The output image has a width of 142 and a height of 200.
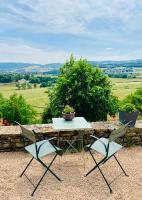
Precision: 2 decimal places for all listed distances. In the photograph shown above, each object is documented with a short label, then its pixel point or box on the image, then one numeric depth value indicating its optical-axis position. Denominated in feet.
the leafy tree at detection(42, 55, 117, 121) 13.27
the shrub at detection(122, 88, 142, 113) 18.78
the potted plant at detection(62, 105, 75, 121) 8.53
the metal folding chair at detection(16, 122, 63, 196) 6.67
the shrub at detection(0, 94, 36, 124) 15.45
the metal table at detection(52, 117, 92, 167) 7.77
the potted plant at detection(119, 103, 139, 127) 9.56
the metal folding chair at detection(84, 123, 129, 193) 6.75
